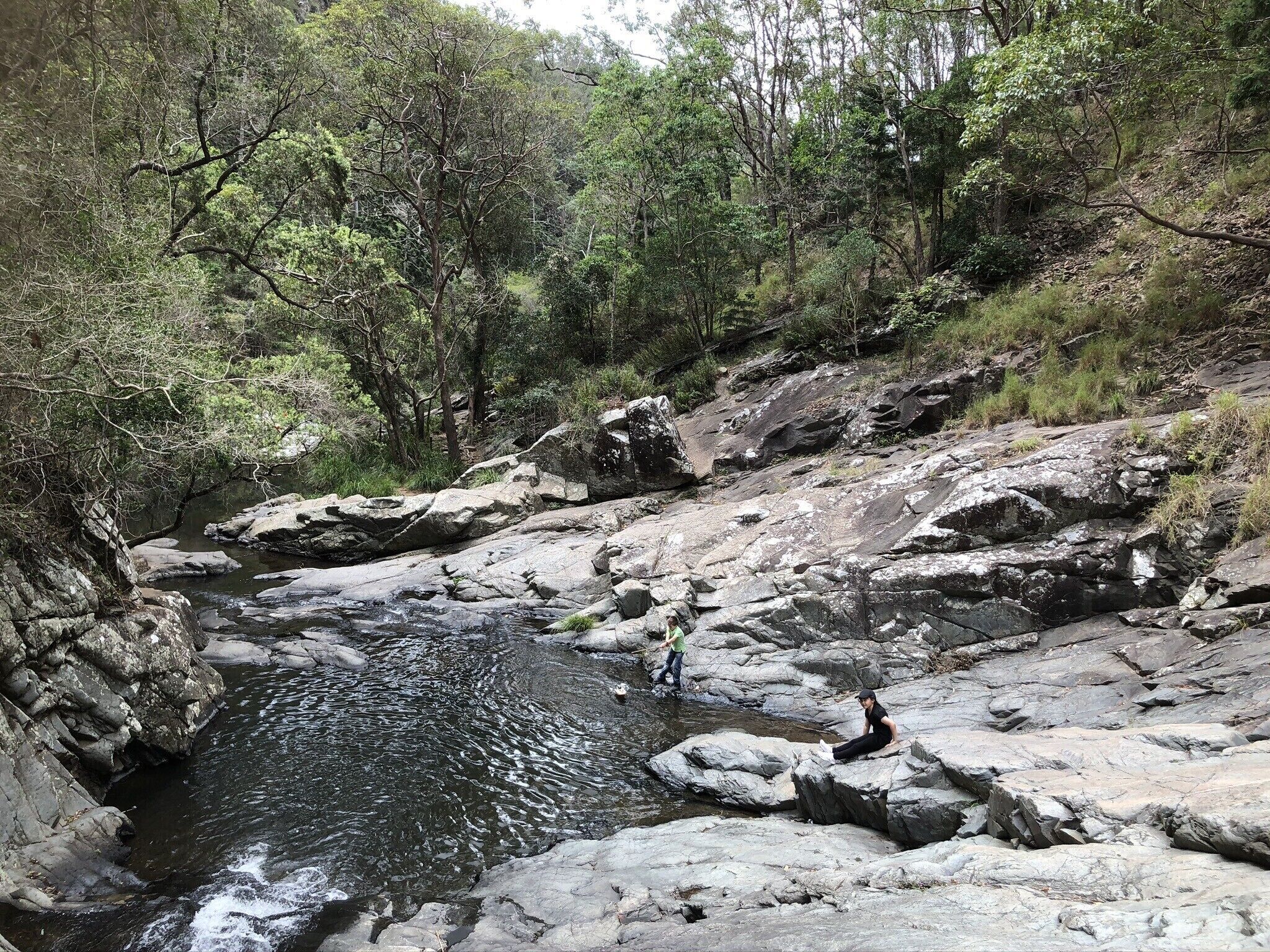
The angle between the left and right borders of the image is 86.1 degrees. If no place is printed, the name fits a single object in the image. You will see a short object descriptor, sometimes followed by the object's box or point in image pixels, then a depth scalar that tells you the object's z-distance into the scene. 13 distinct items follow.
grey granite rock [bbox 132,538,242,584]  20.84
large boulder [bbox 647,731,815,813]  9.12
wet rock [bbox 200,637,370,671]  14.32
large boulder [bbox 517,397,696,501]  22.59
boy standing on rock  12.81
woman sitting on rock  8.69
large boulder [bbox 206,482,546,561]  22.30
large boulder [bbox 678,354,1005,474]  19.20
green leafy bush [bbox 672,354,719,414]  26.42
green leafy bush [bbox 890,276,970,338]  21.28
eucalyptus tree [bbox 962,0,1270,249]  13.23
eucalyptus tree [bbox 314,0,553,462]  25.81
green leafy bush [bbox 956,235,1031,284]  21.14
